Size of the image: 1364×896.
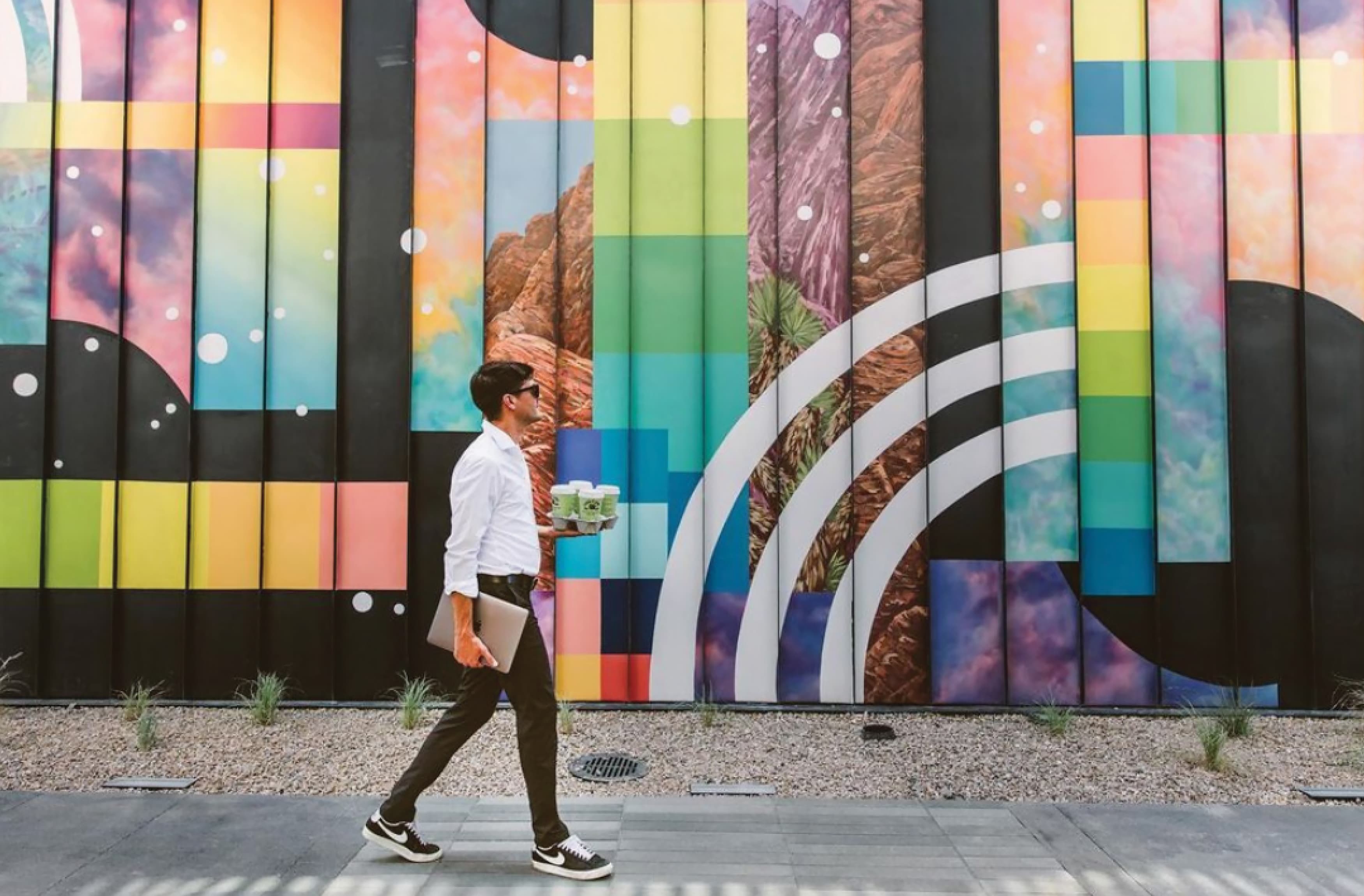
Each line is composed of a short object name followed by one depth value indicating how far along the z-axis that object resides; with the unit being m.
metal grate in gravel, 5.44
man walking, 4.00
